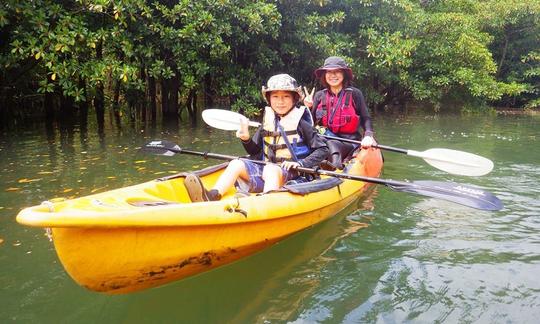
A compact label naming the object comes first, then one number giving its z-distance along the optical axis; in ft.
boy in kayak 12.29
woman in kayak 16.89
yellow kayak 6.75
